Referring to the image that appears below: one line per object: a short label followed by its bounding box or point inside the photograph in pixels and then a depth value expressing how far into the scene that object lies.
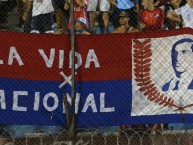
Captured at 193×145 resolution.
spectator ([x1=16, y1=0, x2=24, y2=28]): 19.80
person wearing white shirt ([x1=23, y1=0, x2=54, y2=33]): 18.33
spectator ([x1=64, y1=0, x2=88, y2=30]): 19.58
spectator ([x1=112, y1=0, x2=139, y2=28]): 19.09
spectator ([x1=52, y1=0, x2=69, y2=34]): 18.30
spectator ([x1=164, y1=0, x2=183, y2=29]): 19.46
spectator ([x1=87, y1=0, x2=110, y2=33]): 19.40
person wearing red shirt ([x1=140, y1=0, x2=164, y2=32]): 18.62
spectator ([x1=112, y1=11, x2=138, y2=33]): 18.36
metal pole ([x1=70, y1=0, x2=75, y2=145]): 16.10
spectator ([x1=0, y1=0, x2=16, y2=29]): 19.47
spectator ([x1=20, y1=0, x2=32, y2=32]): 18.53
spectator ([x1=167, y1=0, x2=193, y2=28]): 19.60
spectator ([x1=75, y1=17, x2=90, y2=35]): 18.58
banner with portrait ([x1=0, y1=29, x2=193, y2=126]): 16.38
